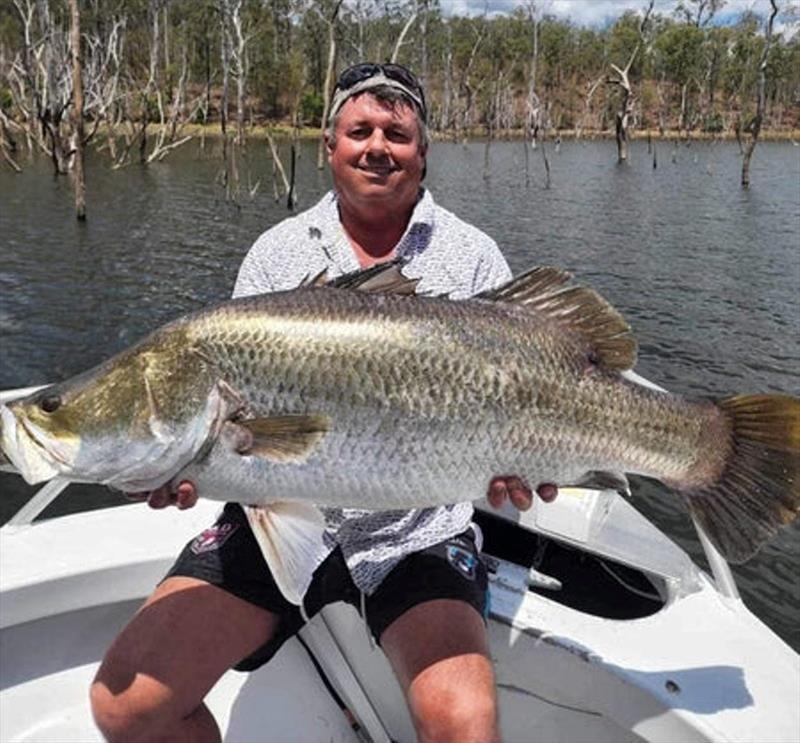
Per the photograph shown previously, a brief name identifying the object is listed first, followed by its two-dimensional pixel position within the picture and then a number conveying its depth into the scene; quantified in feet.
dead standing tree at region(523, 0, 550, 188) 189.93
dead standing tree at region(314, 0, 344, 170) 98.58
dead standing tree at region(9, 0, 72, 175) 112.78
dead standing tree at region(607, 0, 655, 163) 179.52
